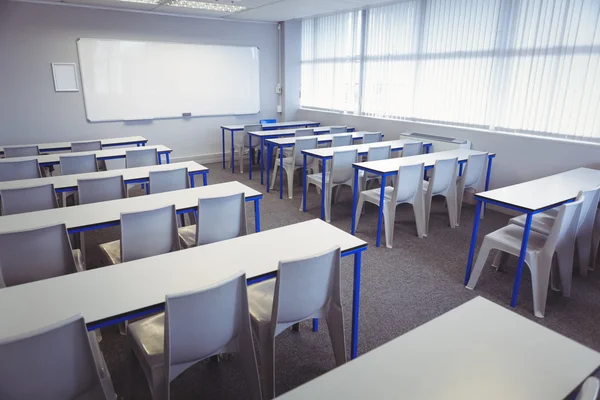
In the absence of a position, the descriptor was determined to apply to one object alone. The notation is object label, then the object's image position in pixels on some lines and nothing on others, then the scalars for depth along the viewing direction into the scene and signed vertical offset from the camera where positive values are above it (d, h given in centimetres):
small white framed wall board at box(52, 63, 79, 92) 667 +16
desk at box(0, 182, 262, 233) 266 -89
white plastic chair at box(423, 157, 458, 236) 428 -102
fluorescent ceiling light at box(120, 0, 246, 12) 586 +127
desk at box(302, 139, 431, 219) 477 -77
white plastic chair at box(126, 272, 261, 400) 153 -103
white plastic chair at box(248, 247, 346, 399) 182 -103
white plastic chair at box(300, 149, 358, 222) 472 -98
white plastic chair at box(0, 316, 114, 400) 123 -90
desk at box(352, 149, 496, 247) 409 -80
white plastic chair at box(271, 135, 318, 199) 568 -97
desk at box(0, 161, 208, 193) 361 -86
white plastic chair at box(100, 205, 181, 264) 252 -95
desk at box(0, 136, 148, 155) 565 -84
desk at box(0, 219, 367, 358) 158 -87
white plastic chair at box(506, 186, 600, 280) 307 -112
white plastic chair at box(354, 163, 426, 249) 407 -112
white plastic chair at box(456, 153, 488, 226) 460 -97
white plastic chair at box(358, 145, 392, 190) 493 -81
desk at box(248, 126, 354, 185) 659 -75
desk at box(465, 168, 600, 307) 293 -82
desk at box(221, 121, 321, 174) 741 -72
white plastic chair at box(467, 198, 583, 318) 280 -115
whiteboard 699 +16
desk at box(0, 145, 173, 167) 468 -84
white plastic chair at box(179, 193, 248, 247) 283 -94
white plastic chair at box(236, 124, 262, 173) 728 -95
